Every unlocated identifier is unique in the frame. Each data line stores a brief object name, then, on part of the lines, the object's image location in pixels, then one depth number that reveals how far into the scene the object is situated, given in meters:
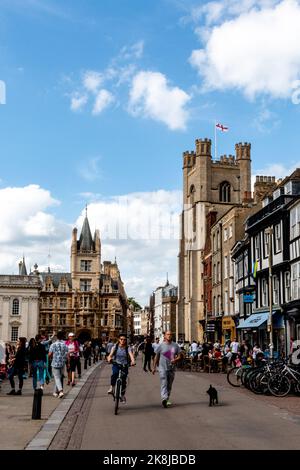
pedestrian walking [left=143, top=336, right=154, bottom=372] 31.94
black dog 15.25
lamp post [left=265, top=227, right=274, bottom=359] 29.94
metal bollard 12.43
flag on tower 81.81
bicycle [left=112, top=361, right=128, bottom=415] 13.61
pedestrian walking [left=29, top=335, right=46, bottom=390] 17.91
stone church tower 84.19
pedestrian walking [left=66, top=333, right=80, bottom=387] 21.00
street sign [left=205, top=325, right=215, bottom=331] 57.94
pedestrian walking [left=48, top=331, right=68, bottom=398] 17.05
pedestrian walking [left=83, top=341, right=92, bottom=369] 38.78
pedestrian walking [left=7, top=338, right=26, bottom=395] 18.03
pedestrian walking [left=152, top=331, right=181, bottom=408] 14.86
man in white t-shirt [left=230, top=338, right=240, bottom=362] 31.27
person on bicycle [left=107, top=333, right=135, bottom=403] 14.41
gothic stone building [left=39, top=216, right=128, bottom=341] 105.50
